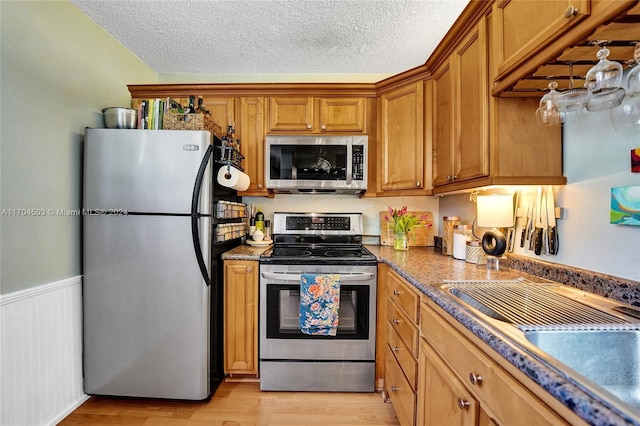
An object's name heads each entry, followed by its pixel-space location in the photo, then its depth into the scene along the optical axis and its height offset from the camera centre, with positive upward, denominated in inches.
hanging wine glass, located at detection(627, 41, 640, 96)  29.7 +14.8
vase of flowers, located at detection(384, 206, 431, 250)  88.1 -3.7
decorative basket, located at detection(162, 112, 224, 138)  70.7 +23.6
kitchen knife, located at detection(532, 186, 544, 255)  54.5 -2.8
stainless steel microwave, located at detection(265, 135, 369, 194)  85.4 +16.1
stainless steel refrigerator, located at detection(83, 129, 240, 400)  66.2 -11.6
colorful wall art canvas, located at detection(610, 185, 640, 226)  38.1 +1.5
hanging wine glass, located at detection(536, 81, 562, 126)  39.5 +15.3
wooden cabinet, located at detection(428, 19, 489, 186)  52.9 +23.1
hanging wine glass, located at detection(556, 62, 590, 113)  35.5 +15.3
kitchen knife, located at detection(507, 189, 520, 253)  61.7 -4.1
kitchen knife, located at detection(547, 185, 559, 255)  51.6 -1.7
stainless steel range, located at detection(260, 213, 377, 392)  73.0 -31.7
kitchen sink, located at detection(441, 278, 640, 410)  30.2 -13.3
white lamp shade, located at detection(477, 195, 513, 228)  60.6 +0.9
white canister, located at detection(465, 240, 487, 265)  65.7 -9.3
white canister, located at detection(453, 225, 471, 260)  71.5 -6.6
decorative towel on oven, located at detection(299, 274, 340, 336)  70.6 -21.9
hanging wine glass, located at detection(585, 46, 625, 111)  31.1 +15.1
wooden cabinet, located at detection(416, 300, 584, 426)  24.0 -19.0
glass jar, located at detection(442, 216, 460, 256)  79.7 -5.5
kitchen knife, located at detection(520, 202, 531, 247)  57.9 -2.6
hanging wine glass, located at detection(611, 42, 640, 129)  29.9 +12.8
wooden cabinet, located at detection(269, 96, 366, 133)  89.2 +32.2
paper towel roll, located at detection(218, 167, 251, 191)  71.5 +9.7
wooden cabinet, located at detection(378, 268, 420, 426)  51.3 -27.8
